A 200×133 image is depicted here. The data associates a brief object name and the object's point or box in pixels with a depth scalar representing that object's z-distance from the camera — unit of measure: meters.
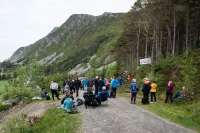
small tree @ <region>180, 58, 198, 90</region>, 20.69
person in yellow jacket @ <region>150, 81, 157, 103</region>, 21.16
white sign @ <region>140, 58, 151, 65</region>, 34.66
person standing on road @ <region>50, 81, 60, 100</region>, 23.80
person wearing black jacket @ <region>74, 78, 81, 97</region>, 26.15
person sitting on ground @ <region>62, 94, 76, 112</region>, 17.26
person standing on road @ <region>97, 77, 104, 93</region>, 23.23
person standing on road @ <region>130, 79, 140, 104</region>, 20.12
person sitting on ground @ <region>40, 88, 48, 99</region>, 28.07
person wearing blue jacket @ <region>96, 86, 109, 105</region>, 18.89
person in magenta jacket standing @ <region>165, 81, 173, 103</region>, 20.79
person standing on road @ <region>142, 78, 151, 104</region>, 20.39
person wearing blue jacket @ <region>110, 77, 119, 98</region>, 23.55
